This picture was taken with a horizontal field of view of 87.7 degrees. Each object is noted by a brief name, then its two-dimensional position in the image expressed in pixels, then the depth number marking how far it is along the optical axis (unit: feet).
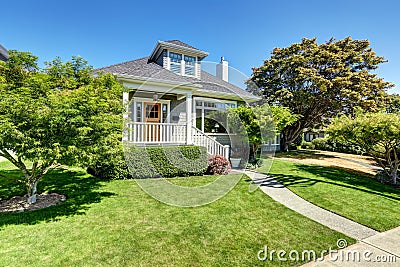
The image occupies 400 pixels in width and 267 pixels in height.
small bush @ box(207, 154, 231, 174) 28.32
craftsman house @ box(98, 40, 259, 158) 30.58
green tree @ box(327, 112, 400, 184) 25.72
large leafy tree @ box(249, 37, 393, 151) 53.16
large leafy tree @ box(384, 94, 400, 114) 102.04
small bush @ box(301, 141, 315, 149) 77.57
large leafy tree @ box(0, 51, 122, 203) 12.55
